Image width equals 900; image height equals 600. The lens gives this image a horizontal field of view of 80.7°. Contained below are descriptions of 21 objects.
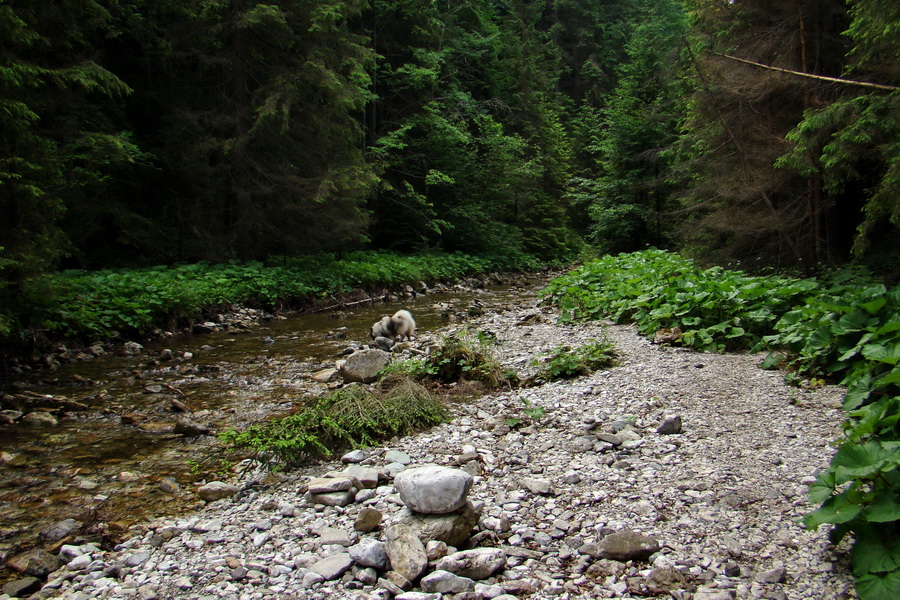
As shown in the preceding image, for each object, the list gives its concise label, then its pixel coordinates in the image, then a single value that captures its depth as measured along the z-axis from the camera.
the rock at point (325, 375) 6.34
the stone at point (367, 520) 2.82
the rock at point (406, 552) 2.39
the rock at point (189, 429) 4.61
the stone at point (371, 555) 2.48
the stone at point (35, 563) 2.63
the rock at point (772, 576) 2.10
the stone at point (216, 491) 3.40
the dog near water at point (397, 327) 8.46
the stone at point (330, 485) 3.22
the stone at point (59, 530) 2.97
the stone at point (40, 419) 4.90
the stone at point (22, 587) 2.46
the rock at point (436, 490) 2.70
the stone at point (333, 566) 2.43
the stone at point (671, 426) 3.66
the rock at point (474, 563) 2.36
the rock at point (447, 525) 2.61
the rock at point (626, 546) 2.35
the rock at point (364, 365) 5.98
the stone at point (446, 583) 2.27
